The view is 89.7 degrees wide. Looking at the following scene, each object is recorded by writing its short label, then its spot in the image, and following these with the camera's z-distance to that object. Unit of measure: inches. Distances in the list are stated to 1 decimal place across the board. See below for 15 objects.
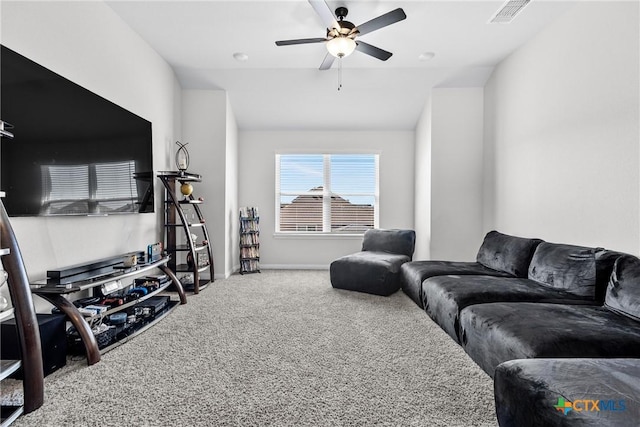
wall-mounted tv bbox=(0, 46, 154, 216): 75.4
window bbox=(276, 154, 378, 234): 215.3
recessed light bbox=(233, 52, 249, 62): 147.9
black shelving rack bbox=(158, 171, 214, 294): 143.2
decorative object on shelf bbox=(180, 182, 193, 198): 153.1
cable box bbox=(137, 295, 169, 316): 108.9
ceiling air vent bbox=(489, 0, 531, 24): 110.3
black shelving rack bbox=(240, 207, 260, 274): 190.2
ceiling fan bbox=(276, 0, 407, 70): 96.7
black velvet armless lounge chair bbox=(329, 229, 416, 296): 140.7
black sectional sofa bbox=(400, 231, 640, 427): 41.8
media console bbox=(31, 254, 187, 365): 77.2
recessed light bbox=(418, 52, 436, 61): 146.9
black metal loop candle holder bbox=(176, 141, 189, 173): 155.2
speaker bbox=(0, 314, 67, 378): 69.1
